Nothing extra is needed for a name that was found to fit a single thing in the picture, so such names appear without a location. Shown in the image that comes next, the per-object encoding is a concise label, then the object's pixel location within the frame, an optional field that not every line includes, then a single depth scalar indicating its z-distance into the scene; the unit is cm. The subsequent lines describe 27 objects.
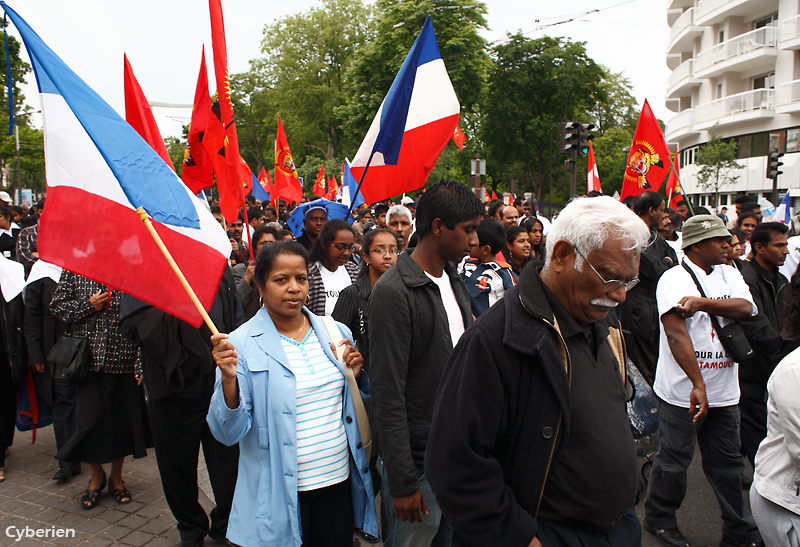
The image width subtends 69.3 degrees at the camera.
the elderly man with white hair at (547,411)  171
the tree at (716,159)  2859
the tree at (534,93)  4056
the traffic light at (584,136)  1263
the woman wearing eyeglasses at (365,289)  374
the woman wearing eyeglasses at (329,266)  441
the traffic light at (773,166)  1902
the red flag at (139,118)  354
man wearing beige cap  363
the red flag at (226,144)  429
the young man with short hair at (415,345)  246
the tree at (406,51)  2953
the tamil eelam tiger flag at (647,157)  848
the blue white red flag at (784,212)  1022
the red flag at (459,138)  1611
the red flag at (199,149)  545
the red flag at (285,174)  1295
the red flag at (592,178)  1236
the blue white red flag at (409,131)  457
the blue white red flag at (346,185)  1289
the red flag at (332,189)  2194
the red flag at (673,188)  1139
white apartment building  2816
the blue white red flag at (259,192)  1617
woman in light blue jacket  254
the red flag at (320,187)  2059
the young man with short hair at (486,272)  421
